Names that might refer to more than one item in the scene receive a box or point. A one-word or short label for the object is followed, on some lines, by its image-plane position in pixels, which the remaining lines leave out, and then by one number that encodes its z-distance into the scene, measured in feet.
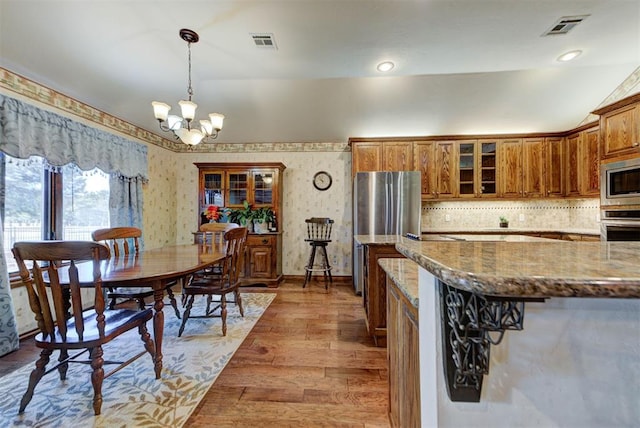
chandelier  7.23
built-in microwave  8.51
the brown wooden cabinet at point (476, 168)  13.51
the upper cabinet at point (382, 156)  13.79
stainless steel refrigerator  12.68
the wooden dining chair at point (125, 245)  7.86
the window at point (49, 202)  8.17
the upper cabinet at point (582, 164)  11.72
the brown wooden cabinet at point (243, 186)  14.52
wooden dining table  5.68
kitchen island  2.11
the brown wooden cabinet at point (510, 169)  13.34
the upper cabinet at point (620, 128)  8.65
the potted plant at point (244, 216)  14.19
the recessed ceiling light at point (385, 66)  8.94
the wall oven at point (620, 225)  8.42
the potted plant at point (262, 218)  14.28
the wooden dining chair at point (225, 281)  8.29
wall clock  15.35
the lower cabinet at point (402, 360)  3.07
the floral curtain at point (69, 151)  7.47
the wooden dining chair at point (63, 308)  4.68
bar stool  13.93
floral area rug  5.10
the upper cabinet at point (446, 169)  13.58
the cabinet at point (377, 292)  7.63
